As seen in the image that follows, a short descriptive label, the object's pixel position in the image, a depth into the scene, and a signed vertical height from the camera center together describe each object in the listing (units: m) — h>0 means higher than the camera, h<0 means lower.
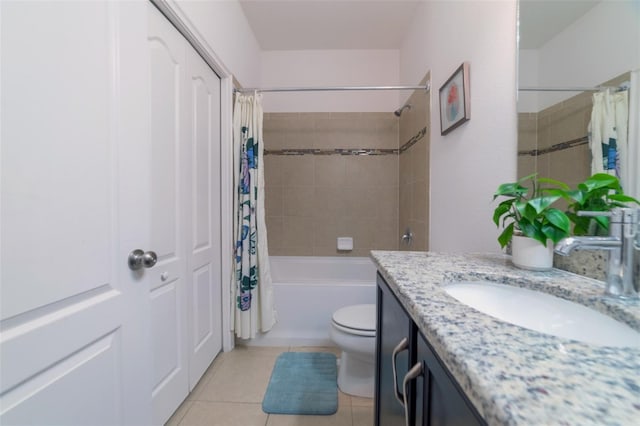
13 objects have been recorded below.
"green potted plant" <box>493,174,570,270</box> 0.73 -0.03
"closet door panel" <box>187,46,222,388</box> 1.48 -0.07
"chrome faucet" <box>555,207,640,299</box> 0.57 -0.08
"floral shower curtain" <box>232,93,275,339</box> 1.87 -0.07
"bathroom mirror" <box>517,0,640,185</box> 0.69 +0.42
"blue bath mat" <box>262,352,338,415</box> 1.40 -1.04
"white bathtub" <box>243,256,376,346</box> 2.04 -0.76
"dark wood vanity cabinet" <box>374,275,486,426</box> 0.43 -0.36
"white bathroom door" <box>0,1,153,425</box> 0.55 -0.01
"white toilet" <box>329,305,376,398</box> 1.43 -0.77
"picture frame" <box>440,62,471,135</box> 1.28 +0.58
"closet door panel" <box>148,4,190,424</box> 1.17 -0.01
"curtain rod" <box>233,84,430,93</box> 1.95 +0.92
